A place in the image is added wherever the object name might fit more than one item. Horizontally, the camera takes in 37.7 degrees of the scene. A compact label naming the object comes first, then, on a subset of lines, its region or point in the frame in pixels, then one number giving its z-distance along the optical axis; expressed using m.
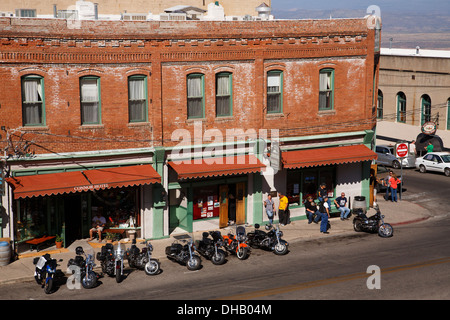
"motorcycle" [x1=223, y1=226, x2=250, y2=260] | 25.17
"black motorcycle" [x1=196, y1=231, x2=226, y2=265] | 24.56
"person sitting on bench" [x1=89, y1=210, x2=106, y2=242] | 27.11
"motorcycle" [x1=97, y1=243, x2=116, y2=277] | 22.98
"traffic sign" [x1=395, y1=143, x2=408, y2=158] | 35.97
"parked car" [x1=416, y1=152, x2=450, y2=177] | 43.78
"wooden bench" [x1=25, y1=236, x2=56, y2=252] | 26.00
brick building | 25.59
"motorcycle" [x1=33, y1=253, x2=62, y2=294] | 21.50
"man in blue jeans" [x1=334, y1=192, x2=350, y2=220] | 31.88
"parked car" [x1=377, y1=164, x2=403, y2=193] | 39.34
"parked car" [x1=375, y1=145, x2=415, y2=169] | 46.28
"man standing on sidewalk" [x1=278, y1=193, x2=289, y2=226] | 30.39
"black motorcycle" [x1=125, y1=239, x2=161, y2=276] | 23.31
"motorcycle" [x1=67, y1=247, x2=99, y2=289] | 21.91
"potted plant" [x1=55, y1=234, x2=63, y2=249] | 26.47
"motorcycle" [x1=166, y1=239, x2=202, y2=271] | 23.86
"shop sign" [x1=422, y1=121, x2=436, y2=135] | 48.97
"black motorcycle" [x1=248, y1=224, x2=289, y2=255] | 25.87
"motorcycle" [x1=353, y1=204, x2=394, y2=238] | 28.56
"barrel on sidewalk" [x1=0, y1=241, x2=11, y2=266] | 24.47
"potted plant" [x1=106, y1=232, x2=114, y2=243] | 27.48
